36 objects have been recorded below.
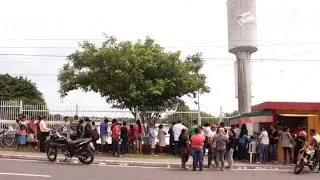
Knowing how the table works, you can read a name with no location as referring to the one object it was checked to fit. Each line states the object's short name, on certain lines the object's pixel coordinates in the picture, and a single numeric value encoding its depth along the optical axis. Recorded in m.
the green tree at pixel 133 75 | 24.66
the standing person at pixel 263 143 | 20.42
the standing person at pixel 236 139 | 21.34
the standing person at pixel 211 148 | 17.78
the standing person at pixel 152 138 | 22.91
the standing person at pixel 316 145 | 17.52
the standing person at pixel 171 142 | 22.17
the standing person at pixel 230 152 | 18.22
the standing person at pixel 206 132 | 19.52
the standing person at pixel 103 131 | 22.17
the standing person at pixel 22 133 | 22.46
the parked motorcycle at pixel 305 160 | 16.92
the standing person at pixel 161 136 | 22.67
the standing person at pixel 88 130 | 19.66
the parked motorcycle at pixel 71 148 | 17.44
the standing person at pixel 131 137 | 22.14
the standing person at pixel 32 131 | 23.05
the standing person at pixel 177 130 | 21.86
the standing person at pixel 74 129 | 20.25
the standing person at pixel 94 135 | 19.91
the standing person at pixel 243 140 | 21.19
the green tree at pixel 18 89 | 58.59
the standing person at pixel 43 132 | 21.50
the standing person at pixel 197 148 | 17.02
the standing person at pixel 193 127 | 21.09
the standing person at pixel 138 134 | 22.19
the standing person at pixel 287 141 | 20.23
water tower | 35.62
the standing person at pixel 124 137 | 21.33
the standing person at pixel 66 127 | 20.85
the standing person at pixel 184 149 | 17.61
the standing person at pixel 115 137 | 20.91
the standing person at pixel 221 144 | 17.58
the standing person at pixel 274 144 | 20.67
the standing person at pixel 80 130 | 20.17
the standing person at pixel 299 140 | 19.62
